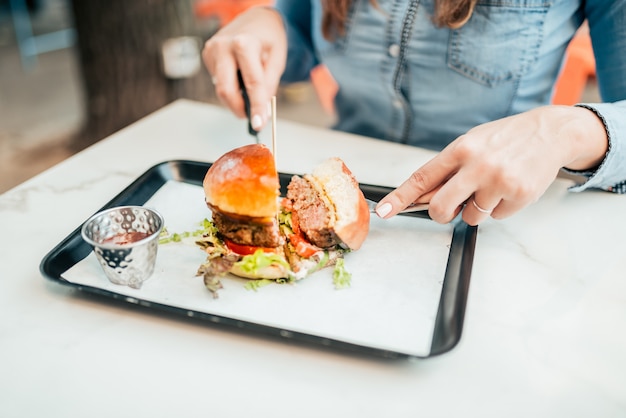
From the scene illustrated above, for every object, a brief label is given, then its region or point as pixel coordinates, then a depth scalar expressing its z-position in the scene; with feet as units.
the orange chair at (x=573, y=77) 3.65
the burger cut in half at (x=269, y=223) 1.66
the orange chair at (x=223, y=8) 5.26
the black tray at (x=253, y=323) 1.43
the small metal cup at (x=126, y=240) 1.57
